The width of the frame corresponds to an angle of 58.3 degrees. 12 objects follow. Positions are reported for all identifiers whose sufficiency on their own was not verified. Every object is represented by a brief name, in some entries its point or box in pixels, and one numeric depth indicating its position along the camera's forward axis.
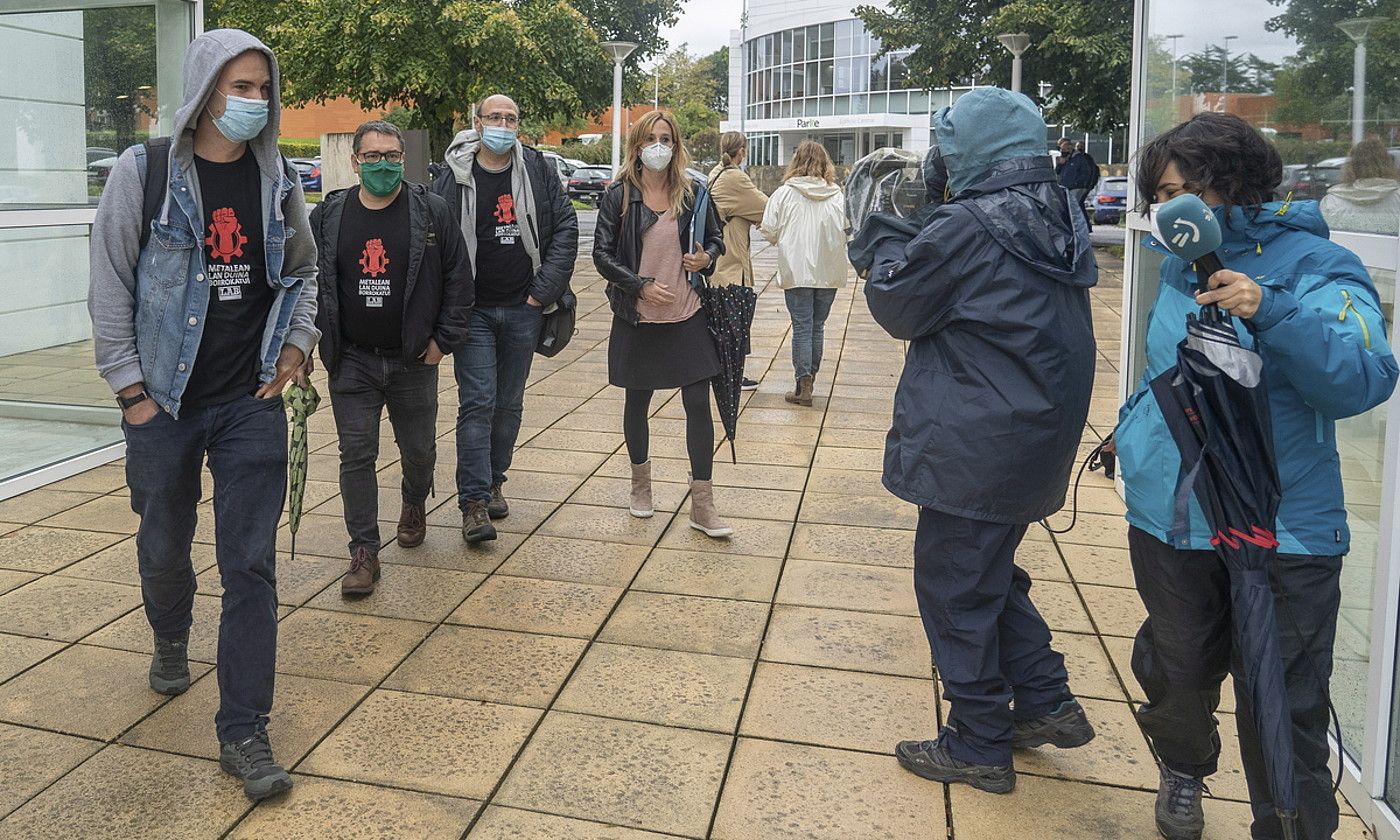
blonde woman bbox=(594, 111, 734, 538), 5.50
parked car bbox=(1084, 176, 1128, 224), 30.94
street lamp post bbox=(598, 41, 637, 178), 21.47
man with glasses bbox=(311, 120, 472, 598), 4.80
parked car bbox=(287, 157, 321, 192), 34.44
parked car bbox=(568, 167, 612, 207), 41.34
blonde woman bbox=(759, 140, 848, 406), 8.79
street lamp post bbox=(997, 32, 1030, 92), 21.77
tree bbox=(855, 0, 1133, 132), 22.94
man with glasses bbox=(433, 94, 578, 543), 5.47
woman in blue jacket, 2.51
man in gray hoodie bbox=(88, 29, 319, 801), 3.29
